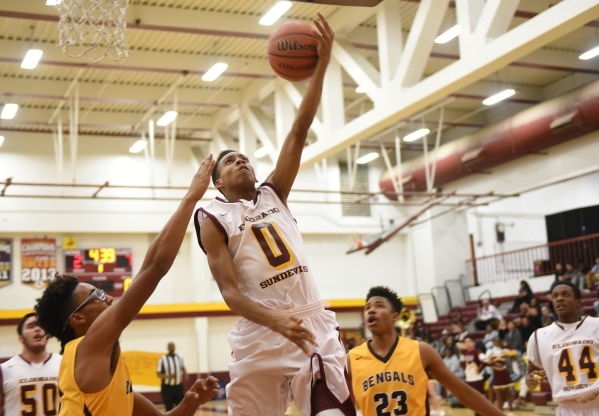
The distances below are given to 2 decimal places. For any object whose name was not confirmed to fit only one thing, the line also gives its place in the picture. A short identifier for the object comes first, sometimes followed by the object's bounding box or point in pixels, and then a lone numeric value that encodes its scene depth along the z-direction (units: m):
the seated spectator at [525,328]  17.65
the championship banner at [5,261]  22.83
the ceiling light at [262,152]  19.17
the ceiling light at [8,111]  19.02
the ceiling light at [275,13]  14.42
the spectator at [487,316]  20.80
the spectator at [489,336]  17.50
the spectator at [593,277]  19.31
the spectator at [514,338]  17.58
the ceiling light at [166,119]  19.86
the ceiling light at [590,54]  19.02
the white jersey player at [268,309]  3.93
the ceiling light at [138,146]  23.01
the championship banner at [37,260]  23.14
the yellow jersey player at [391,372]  5.32
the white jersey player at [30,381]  6.18
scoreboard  23.38
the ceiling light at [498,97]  20.67
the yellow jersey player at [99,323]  3.07
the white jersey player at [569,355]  6.54
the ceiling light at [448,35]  16.34
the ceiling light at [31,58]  15.49
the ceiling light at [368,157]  25.78
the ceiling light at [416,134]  22.18
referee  16.27
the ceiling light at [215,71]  17.50
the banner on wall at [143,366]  22.28
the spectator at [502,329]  18.41
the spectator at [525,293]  19.98
